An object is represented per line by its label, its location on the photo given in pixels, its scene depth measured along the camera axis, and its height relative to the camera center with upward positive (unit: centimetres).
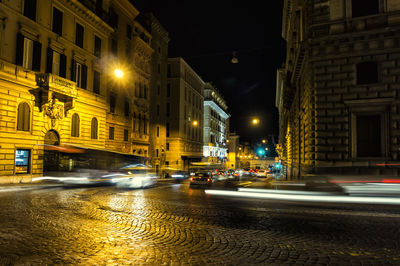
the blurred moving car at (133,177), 2116 -160
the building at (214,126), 7800 +859
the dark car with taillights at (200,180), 2369 -189
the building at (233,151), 10888 +228
